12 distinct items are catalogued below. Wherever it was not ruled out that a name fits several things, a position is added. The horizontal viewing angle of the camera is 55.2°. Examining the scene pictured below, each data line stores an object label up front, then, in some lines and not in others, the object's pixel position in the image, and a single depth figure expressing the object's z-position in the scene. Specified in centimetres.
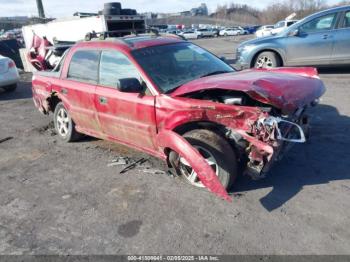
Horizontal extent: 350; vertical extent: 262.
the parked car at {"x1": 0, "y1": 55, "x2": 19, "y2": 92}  983
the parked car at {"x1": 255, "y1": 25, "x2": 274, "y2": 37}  3287
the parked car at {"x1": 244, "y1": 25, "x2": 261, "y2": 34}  5609
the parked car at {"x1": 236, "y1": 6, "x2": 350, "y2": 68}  827
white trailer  1173
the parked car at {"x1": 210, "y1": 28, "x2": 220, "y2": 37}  5245
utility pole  2123
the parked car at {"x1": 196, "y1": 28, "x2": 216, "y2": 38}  5038
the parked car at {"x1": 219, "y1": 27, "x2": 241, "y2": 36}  5257
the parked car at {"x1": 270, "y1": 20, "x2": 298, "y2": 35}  2733
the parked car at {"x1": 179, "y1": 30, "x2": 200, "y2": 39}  5009
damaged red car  328
